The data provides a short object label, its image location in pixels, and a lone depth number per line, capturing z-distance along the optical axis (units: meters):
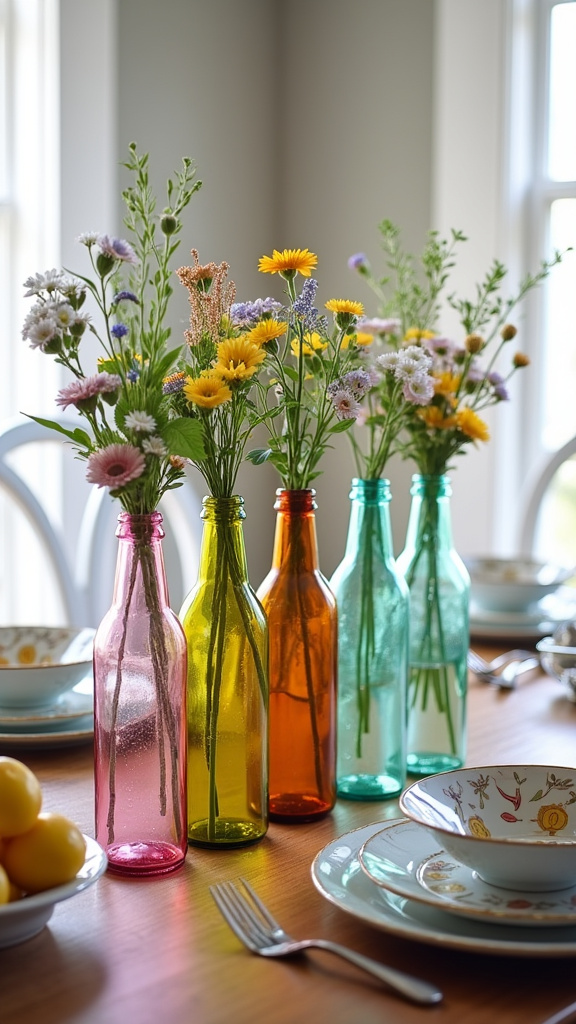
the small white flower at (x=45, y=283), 0.73
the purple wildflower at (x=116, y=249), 0.74
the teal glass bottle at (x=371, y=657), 0.97
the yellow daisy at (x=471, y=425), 1.07
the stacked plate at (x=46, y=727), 1.06
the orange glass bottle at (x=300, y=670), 0.89
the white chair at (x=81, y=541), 1.65
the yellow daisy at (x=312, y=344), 0.89
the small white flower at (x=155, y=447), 0.71
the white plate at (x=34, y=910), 0.62
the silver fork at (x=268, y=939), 0.59
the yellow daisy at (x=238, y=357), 0.76
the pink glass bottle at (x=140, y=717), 0.77
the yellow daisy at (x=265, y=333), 0.80
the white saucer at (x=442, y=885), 0.64
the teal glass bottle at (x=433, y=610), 1.08
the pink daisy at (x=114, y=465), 0.70
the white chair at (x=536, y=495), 2.19
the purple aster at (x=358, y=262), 1.25
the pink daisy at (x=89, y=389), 0.71
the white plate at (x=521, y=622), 1.72
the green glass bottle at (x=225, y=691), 0.82
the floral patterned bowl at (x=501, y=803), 0.76
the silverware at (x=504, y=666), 1.45
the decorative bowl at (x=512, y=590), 1.78
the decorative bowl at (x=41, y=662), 1.11
